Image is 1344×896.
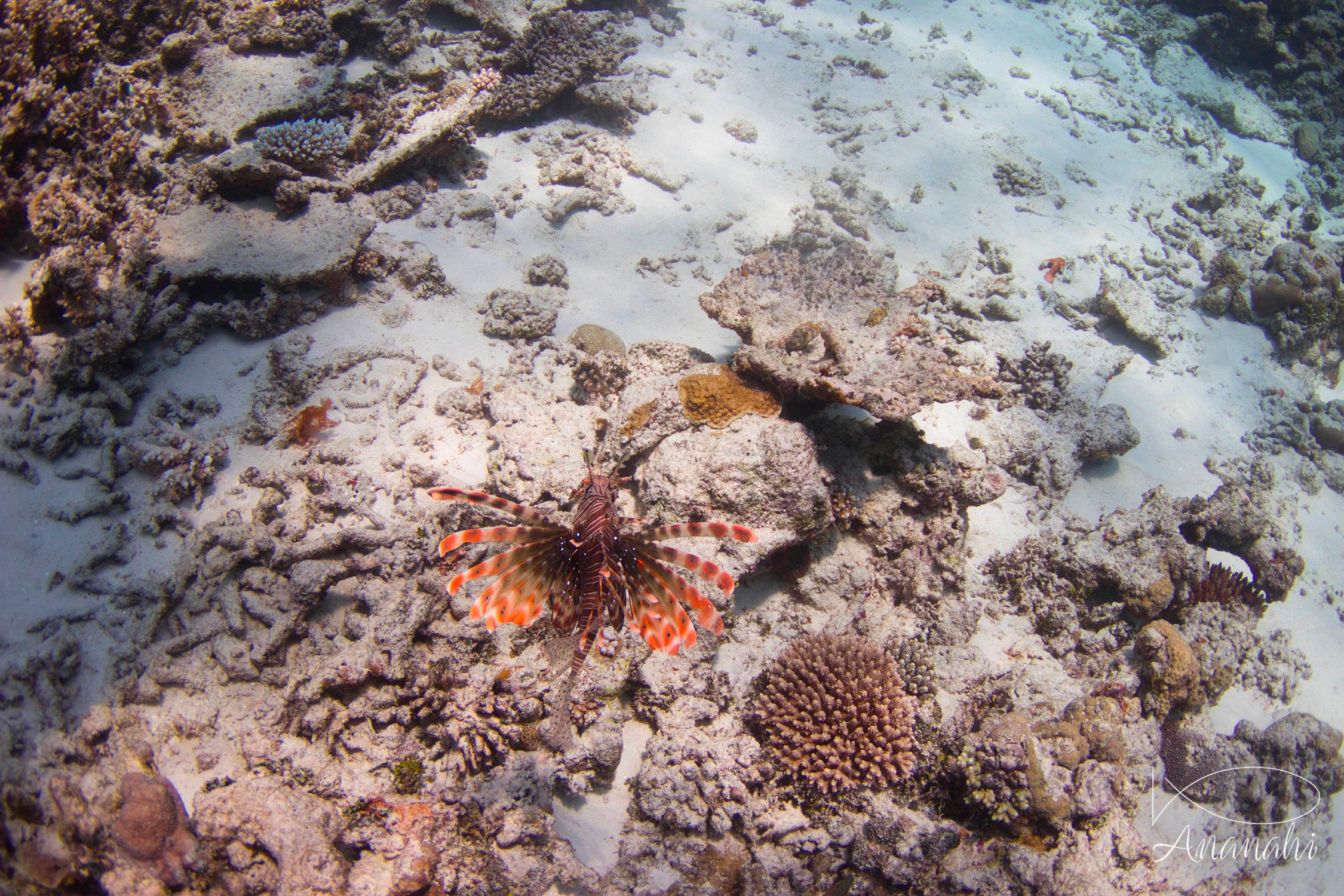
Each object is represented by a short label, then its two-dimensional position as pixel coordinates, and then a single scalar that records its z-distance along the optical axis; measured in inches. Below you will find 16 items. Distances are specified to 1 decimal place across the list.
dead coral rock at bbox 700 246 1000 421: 150.4
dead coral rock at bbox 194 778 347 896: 108.0
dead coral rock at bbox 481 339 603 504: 157.6
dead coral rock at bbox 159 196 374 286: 188.7
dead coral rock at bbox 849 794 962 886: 134.9
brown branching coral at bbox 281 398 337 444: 167.5
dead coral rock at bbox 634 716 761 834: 135.4
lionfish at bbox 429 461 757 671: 105.1
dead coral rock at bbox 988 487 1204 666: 188.2
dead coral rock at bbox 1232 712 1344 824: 176.9
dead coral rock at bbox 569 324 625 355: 203.6
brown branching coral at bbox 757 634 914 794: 144.6
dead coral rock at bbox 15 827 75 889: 95.0
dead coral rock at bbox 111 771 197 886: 102.5
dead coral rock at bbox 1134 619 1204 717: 180.1
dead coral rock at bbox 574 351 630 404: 188.7
